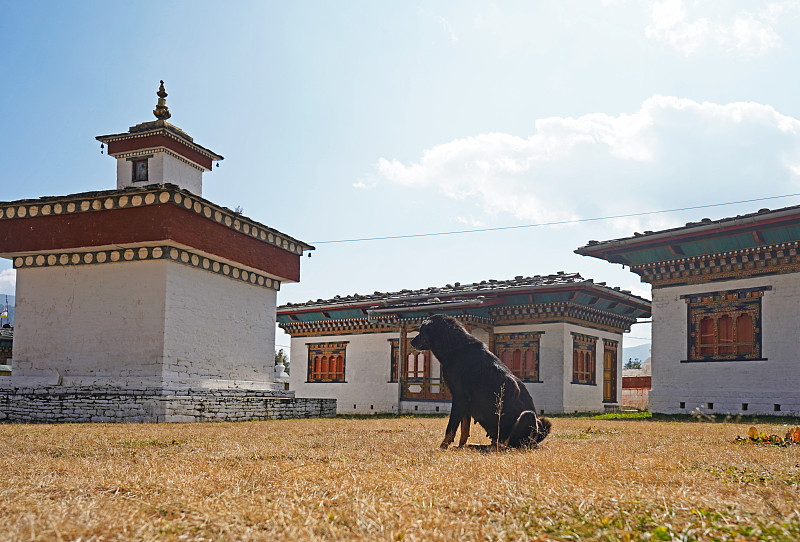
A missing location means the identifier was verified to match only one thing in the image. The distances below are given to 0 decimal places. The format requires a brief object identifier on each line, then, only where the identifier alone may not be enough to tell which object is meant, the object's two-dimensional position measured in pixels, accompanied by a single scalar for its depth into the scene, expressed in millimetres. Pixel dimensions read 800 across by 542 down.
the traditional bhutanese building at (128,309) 15164
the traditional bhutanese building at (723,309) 16688
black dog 7602
